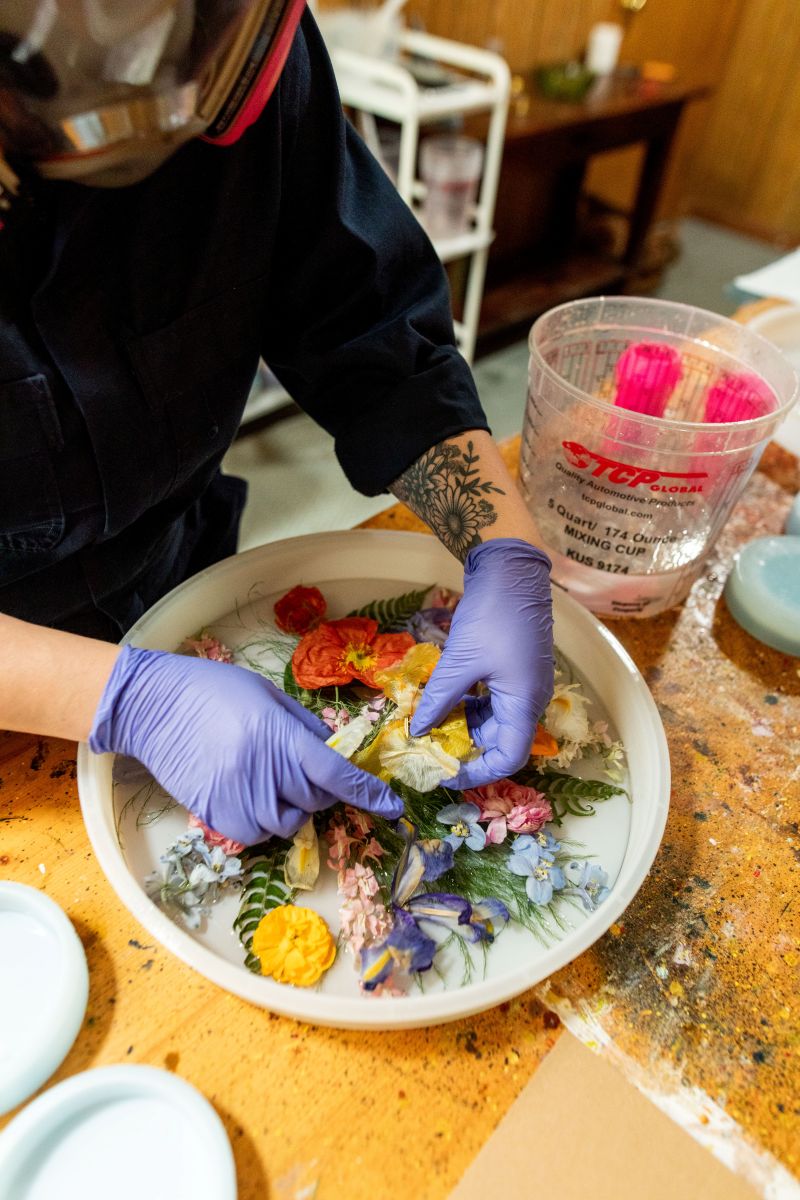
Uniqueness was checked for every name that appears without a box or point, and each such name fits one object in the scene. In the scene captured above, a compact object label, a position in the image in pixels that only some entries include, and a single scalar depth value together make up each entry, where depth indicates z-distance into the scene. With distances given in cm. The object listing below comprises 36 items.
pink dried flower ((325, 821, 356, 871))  65
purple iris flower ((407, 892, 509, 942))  62
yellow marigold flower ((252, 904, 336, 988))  57
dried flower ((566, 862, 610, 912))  65
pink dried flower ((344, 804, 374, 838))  67
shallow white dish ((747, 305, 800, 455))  130
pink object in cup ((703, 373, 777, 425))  89
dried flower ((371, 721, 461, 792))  69
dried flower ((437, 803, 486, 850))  67
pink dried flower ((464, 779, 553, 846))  68
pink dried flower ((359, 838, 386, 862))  66
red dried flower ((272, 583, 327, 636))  84
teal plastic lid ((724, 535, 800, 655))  89
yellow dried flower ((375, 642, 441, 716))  76
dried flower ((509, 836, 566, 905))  64
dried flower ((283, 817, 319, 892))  64
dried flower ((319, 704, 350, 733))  75
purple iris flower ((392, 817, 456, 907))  63
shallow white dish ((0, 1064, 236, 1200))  47
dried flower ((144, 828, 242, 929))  61
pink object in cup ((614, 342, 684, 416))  97
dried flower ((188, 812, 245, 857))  65
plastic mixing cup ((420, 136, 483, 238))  229
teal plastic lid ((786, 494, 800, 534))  103
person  50
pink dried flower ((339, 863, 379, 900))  63
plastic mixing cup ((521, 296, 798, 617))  80
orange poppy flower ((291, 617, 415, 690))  77
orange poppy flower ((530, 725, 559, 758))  74
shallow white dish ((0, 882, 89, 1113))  50
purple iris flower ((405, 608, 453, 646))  85
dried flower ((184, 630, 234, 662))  80
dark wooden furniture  261
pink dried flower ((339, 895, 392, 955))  60
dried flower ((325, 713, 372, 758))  69
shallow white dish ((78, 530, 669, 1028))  54
